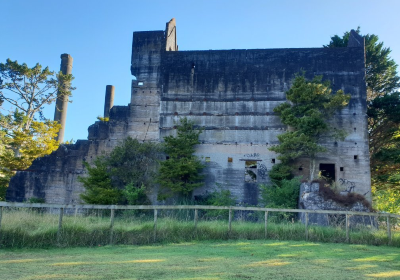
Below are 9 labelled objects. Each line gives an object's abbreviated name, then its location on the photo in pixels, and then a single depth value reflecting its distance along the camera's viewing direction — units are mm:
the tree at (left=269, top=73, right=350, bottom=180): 19000
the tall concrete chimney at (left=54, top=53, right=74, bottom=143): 34684
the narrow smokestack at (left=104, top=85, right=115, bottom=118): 34000
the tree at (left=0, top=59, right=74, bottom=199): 22094
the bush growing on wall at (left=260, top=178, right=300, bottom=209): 18016
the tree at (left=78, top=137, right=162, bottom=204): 19125
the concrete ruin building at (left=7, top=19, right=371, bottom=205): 20547
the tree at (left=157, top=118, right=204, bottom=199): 19469
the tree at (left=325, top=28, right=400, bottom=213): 20469
